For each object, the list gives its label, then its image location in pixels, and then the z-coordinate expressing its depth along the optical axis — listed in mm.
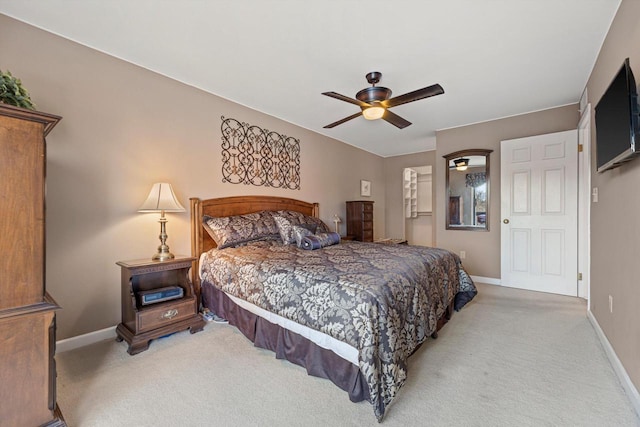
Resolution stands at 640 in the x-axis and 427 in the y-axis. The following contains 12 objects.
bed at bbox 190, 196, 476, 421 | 1509
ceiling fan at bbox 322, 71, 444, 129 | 2445
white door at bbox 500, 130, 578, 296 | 3572
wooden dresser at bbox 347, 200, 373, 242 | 5102
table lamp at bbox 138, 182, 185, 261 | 2455
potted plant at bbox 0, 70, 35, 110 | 1333
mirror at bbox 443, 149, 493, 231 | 4301
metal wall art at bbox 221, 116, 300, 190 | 3404
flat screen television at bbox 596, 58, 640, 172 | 1474
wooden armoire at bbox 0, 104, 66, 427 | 1260
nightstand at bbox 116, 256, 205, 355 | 2215
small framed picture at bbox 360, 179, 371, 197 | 5811
